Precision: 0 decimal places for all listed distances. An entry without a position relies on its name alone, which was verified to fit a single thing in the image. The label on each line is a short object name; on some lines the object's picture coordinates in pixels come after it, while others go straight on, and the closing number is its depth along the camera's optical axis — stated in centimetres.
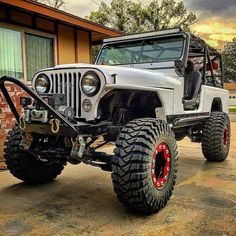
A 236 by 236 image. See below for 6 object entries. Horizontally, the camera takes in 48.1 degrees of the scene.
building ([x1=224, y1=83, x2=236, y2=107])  3272
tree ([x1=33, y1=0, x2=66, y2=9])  1702
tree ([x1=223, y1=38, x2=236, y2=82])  4359
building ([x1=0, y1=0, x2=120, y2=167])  537
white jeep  265
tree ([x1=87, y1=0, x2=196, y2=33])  2302
